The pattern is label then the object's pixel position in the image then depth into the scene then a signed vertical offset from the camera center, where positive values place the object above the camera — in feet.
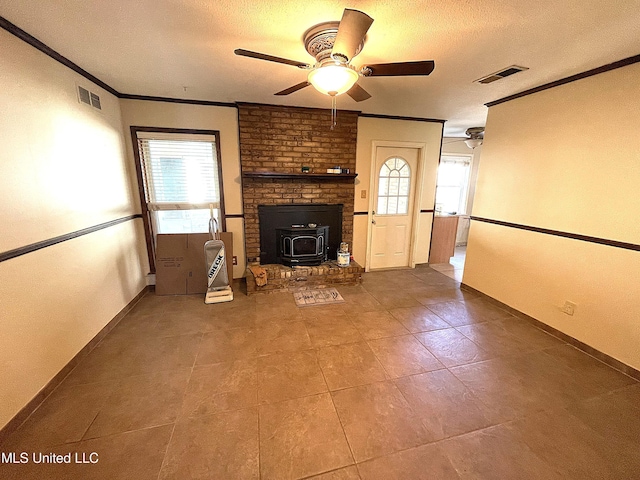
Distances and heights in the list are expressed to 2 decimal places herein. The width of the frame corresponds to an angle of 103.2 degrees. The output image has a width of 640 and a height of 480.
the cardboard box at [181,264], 10.67 -3.35
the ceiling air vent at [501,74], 7.02 +3.28
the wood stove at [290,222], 11.57 -1.68
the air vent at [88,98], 7.32 +2.51
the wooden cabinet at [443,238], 14.87 -2.96
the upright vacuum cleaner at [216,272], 10.05 -3.45
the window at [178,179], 10.23 +0.21
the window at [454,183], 18.34 +0.33
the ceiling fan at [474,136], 14.44 +2.95
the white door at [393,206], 13.07 -1.01
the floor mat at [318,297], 10.09 -4.53
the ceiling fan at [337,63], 4.44 +2.42
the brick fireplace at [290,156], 10.75 +1.27
